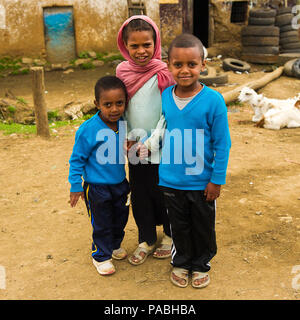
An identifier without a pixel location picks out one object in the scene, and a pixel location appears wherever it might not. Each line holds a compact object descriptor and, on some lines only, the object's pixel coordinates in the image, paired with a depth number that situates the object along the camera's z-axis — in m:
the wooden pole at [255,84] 7.53
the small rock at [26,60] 10.44
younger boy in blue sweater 2.46
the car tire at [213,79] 8.53
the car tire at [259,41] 10.55
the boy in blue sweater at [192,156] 2.24
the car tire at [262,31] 10.53
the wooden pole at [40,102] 5.54
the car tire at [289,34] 10.89
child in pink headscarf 2.41
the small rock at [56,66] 10.62
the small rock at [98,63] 10.73
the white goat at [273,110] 6.21
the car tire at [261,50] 10.59
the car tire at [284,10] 10.98
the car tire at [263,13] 10.68
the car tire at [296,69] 9.28
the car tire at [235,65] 9.96
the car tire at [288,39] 10.92
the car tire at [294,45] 11.00
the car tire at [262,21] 10.72
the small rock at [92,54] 10.75
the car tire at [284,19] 10.85
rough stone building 10.17
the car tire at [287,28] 10.88
